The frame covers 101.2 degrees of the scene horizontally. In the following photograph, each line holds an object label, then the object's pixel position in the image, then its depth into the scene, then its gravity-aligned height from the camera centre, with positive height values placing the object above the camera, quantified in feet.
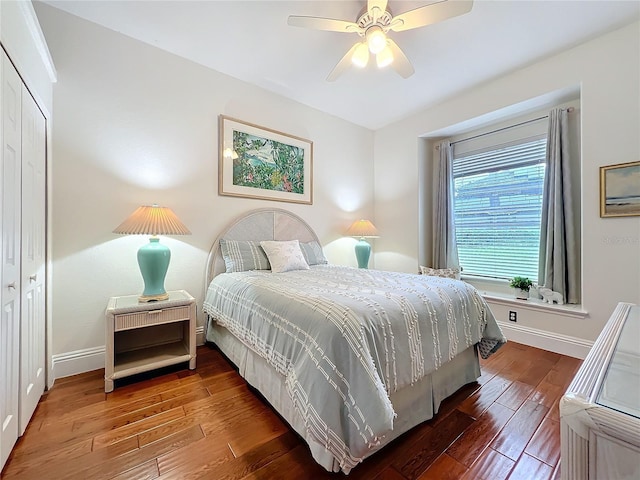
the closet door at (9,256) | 3.92 -0.28
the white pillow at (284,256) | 8.65 -0.55
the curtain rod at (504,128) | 9.16 +4.48
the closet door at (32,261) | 4.81 -0.46
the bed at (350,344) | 3.61 -1.88
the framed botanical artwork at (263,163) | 9.24 +2.95
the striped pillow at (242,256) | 8.53 -0.55
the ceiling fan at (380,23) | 5.45 +4.86
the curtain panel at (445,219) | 11.78 +0.99
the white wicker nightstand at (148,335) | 6.04 -2.72
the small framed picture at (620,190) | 7.05 +1.43
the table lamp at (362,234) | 11.93 +0.28
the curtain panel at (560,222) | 8.54 +0.62
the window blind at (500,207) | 9.81 +1.36
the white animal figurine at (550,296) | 8.57 -1.83
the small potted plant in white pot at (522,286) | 9.36 -1.62
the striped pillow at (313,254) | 10.28 -0.55
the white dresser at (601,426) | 1.39 -1.03
